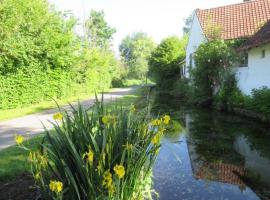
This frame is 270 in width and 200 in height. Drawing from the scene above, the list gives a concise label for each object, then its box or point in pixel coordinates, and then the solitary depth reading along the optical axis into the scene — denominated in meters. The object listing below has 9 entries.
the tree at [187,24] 75.09
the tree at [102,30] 47.54
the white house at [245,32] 11.38
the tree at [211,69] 13.46
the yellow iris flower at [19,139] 2.48
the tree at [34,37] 11.50
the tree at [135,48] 48.92
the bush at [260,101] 9.37
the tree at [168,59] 27.72
